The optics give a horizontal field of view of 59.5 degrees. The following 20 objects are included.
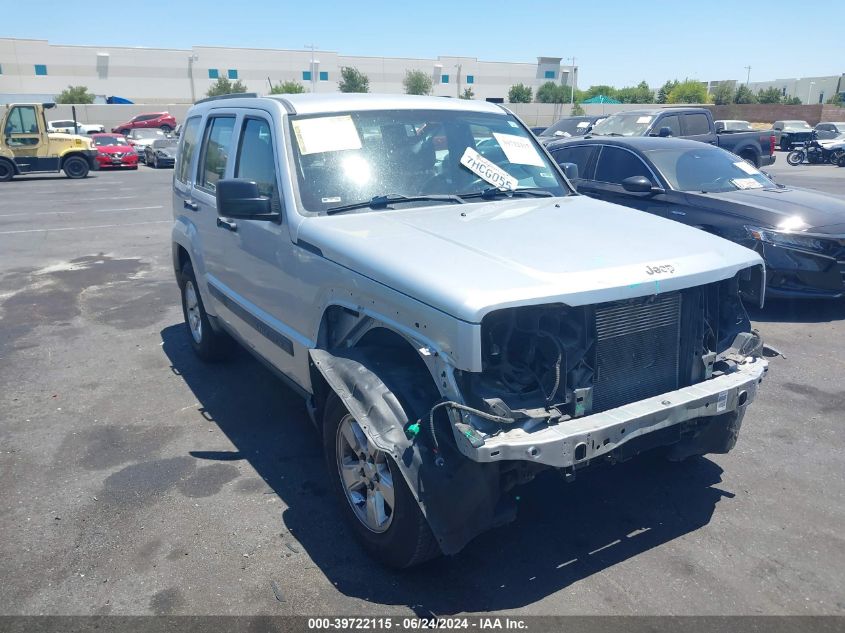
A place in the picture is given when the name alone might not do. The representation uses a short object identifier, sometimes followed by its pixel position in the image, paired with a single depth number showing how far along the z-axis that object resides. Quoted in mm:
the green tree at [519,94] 78500
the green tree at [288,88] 62412
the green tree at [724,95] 73625
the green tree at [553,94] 84250
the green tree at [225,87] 63719
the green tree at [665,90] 91938
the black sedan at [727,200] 7344
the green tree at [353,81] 61500
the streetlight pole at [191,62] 74281
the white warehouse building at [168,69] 69562
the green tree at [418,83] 71688
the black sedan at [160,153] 30922
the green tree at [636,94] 90906
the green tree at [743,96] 72062
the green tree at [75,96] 62188
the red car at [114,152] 29062
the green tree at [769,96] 74062
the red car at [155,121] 46812
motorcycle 29328
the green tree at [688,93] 82812
